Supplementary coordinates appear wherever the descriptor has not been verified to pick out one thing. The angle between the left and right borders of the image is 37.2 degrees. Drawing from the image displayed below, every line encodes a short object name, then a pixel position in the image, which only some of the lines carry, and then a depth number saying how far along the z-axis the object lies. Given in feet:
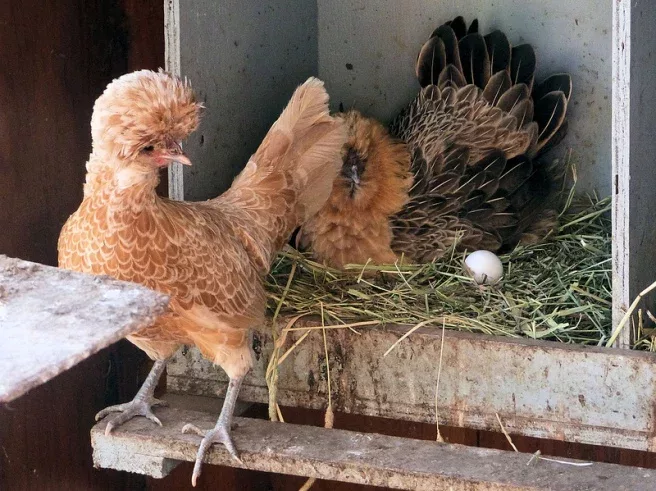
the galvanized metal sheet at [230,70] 7.22
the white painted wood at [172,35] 6.99
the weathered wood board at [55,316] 3.51
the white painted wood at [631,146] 6.31
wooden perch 5.72
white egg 8.06
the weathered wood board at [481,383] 6.48
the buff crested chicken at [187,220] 5.57
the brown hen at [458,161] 8.55
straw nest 7.27
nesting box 6.50
